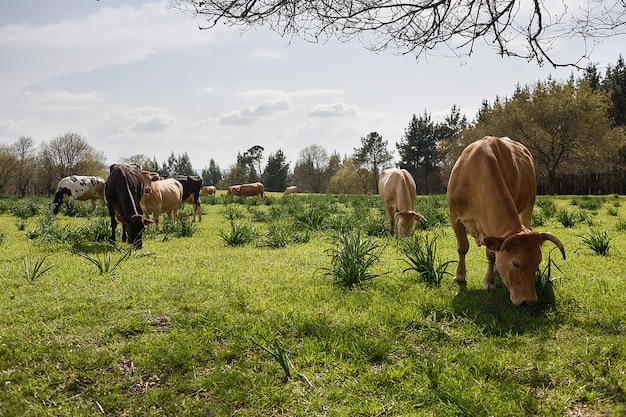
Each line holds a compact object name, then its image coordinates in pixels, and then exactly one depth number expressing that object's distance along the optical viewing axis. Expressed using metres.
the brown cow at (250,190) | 37.12
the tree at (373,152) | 65.56
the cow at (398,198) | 9.57
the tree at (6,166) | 54.44
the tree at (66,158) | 56.88
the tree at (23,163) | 56.69
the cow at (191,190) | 17.12
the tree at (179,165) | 117.71
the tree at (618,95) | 41.40
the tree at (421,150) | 58.28
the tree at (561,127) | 31.58
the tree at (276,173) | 77.62
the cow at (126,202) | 8.85
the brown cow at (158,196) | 12.02
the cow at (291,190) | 53.04
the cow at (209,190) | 45.62
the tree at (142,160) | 83.76
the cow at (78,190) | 16.14
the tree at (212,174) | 118.26
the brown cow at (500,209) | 3.98
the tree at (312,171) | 79.50
